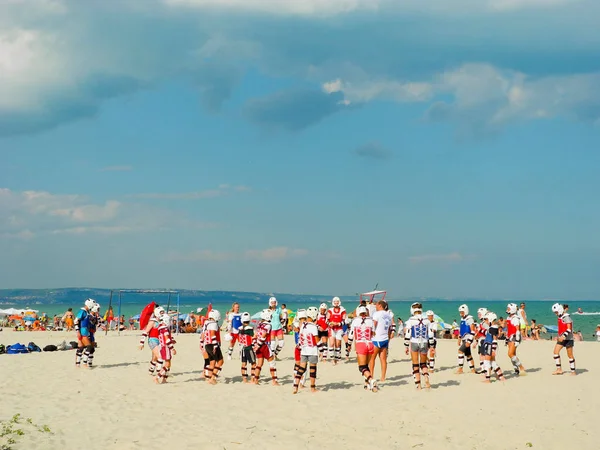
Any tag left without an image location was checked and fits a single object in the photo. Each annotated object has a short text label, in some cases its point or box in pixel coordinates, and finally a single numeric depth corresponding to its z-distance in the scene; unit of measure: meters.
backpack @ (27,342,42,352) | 25.63
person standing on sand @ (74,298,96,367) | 19.22
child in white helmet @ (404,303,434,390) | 15.88
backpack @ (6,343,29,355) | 24.79
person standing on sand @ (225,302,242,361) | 18.47
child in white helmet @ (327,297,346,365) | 21.09
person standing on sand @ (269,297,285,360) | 20.21
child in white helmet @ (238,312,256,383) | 16.86
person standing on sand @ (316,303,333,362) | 20.94
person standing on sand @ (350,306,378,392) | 15.61
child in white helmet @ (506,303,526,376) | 18.20
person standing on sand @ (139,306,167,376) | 16.80
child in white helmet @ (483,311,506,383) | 17.36
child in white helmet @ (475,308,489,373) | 17.56
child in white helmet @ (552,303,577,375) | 18.58
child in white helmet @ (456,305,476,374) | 18.44
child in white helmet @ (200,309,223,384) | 16.42
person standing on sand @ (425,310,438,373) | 18.84
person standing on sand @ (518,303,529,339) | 31.17
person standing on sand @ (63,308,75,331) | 42.12
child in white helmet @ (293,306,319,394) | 15.39
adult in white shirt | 16.00
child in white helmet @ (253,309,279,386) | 16.55
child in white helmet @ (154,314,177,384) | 16.62
